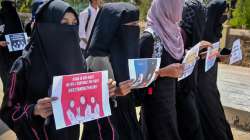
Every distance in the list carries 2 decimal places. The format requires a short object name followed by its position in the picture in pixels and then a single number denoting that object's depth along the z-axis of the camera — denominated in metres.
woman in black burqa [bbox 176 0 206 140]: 3.80
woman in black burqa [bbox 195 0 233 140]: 4.33
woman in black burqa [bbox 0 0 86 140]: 2.48
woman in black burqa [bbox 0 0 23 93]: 5.38
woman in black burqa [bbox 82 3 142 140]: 2.90
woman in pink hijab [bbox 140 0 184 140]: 3.32
